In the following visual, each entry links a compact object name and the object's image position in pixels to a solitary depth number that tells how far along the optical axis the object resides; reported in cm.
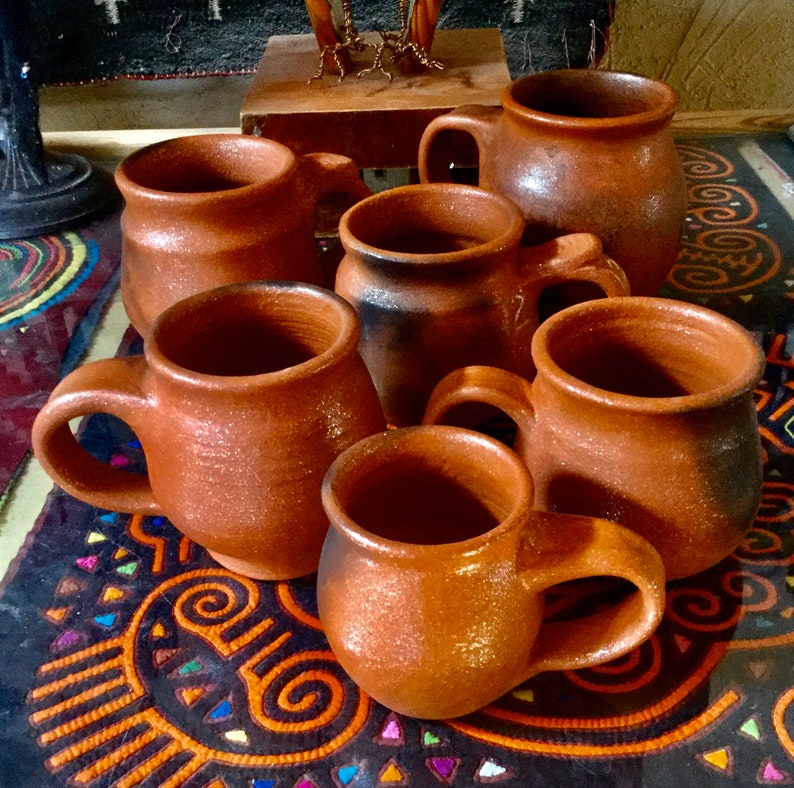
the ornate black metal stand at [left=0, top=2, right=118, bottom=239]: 98
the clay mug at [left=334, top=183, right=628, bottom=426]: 57
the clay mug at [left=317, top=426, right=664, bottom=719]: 41
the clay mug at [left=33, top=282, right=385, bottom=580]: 46
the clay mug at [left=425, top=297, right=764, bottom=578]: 46
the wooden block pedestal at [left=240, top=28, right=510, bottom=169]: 86
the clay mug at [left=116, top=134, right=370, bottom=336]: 62
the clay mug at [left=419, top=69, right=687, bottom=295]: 66
